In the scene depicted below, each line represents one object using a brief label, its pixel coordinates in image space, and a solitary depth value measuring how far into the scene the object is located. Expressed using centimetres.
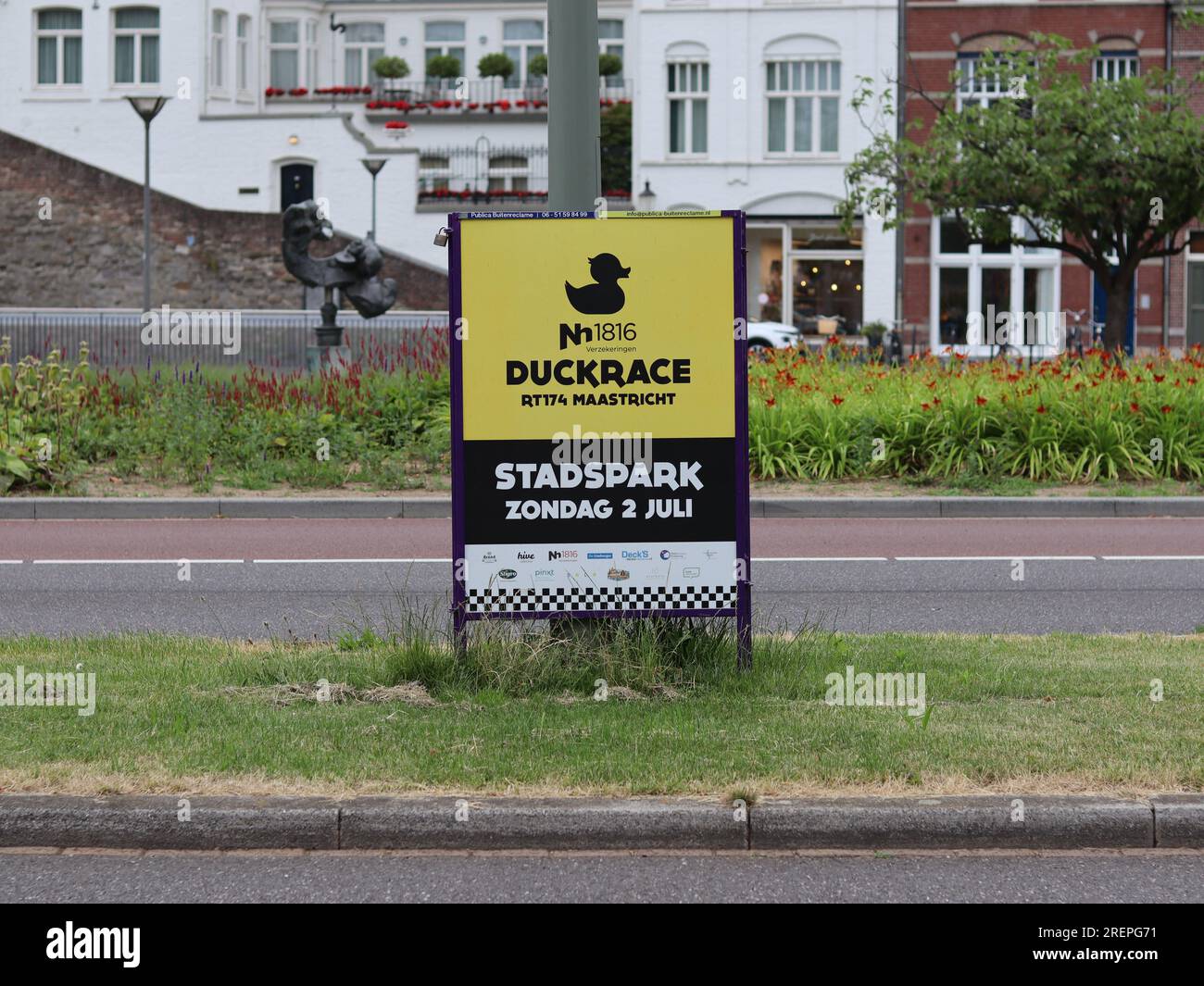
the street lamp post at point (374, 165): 4144
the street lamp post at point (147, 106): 2925
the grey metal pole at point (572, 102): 795
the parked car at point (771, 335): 3838
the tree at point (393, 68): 4709
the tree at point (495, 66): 4656
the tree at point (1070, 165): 2717
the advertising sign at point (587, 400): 752
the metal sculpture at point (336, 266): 2522
